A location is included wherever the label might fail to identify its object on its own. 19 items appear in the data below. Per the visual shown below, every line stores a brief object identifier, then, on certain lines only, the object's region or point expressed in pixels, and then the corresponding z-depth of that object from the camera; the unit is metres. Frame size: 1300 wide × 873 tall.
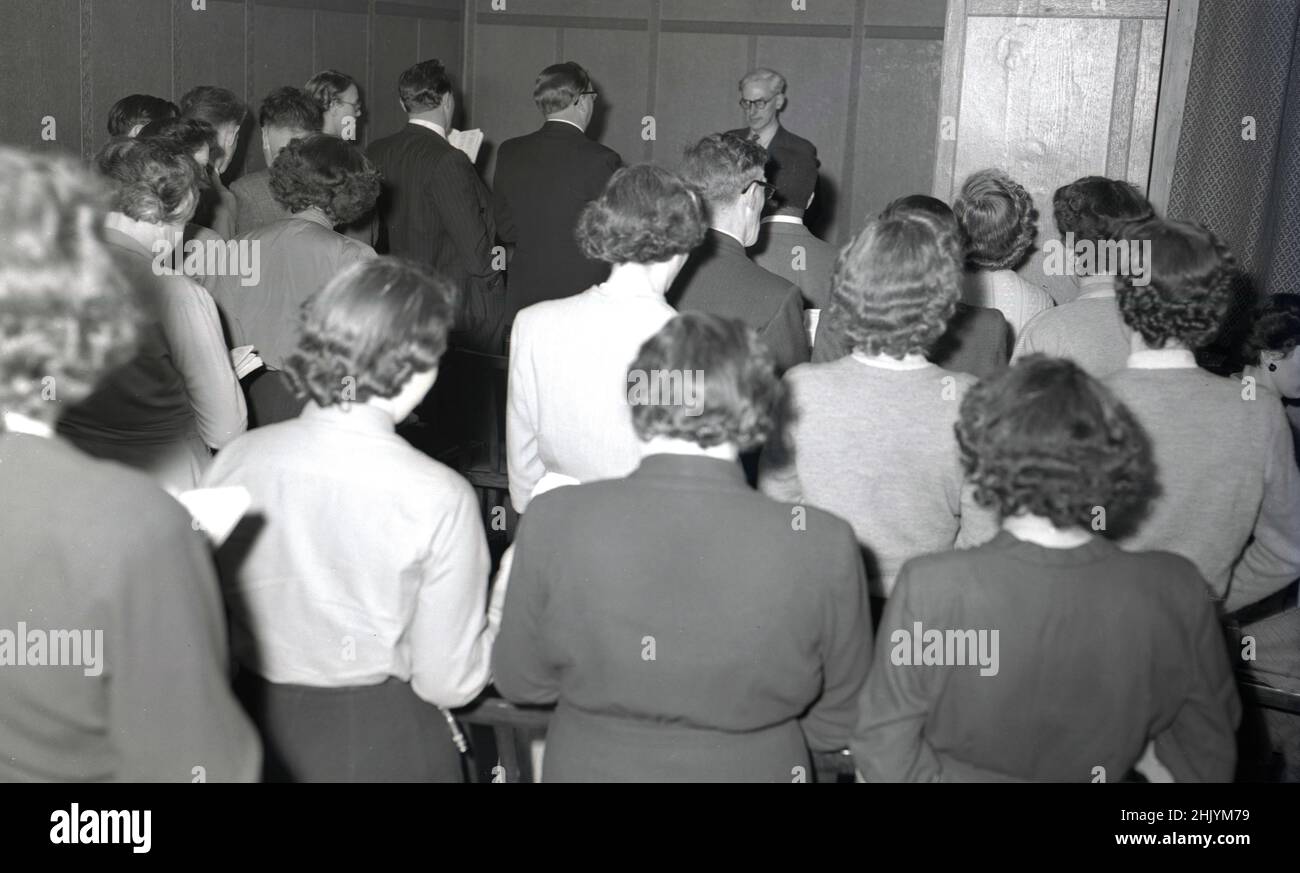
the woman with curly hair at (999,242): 3.24
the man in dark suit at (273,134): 4.11
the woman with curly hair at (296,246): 3.17
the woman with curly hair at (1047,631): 1.57
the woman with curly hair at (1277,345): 3.27
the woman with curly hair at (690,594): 1.61
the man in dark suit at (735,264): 2.89
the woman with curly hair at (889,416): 2.14
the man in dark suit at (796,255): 3.67
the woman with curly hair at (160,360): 2.56
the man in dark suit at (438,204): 4.58
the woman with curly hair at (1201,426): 2.20
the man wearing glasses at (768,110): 4.76
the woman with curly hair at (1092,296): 2.77
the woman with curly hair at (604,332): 2.42
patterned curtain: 3.99
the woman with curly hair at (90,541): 1.11
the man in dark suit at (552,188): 4.75
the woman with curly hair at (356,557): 1.71
